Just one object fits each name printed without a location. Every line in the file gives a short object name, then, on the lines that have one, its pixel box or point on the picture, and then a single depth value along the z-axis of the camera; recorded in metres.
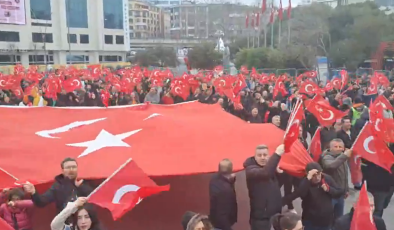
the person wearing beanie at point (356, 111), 9.83
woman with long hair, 3.73
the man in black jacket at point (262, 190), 4.76
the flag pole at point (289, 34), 36.93
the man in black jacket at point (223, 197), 4.89
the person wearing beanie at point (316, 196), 4.70
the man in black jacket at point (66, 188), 4.55
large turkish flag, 5.70
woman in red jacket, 4.37
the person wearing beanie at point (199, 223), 3.60
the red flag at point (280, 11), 35.74
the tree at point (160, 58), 54.75
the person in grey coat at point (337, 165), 5.15
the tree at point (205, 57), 45.12
